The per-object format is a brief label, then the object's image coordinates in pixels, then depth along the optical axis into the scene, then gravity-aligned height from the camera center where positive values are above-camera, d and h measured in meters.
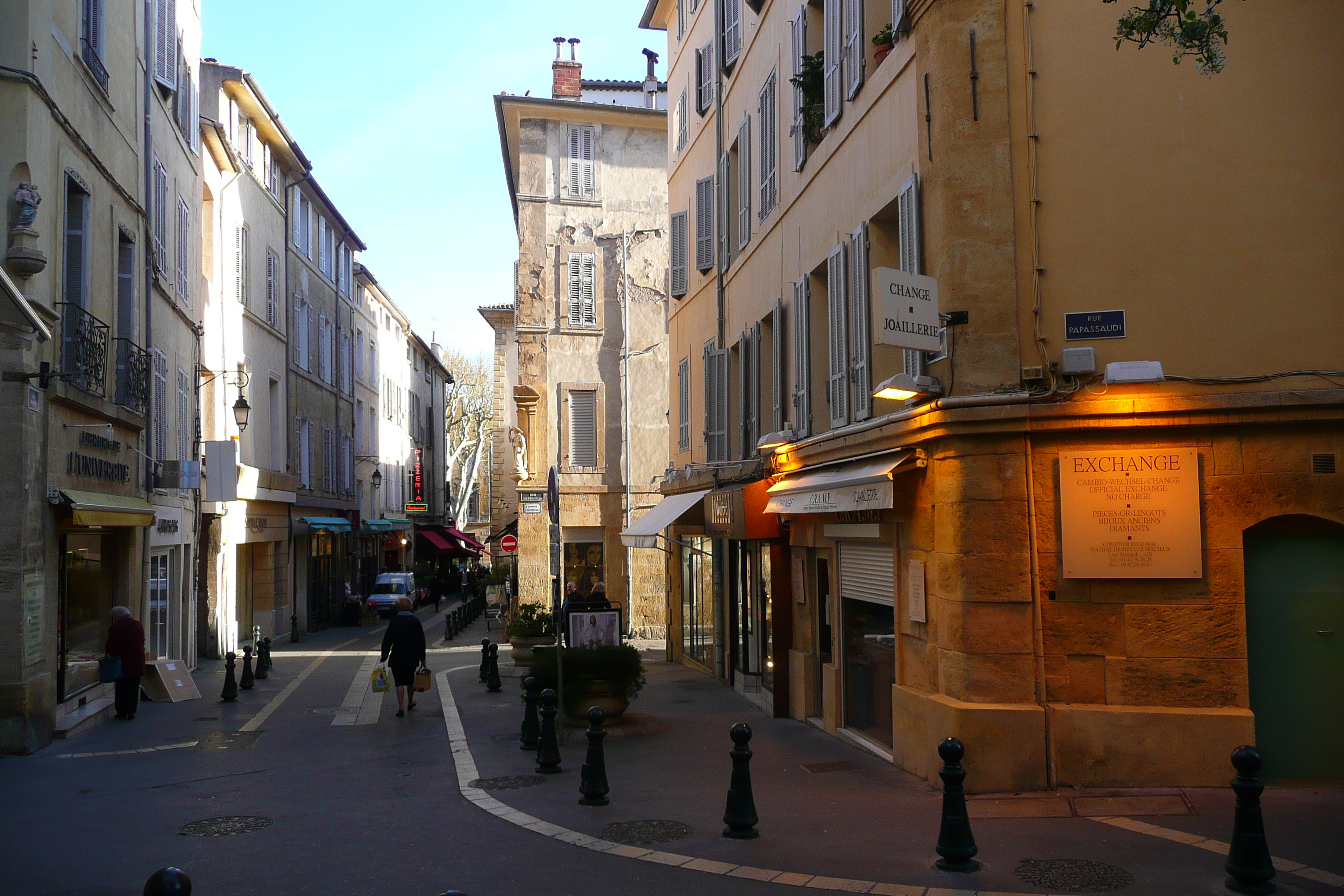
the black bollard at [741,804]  8.03 -1.94
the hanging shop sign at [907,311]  9.24 +1.68
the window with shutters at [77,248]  14.44 +3.54
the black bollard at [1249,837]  6.29 -1.76
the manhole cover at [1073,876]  6.69 -2.11
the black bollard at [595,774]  9.24 -1.97
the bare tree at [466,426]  57.81 +5.43
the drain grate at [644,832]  8.12 -2.20
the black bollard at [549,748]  10.73 -2.05
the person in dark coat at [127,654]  15.38 -1.61
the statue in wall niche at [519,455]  30.52 +1.89
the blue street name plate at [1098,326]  9.44 +1.55
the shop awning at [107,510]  13.28 +0.28
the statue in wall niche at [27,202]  12.18 +3.48
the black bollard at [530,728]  12.20 -2.11
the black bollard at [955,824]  7.03 -1.85
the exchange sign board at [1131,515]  9.12 +0.02
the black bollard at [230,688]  17.34 -2.35
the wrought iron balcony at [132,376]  16.48 +2.27
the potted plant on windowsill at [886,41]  11.22 +4.66
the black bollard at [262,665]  20.58 -2.39
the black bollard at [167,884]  3.92 -1.19
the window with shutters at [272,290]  30.53 +6.37
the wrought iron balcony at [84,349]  13.84 +2.27
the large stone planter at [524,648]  21.02 -2.25
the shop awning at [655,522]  17.52 +0.04
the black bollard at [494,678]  18.00 -2.35
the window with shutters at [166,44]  19.53 +8.35
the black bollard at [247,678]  18.89 -2.39
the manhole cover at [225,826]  8.64 -2.24
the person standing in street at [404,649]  15.70 -1.63
